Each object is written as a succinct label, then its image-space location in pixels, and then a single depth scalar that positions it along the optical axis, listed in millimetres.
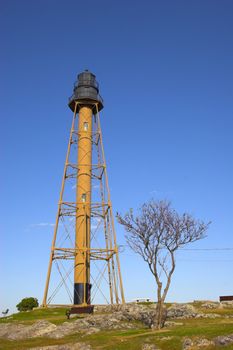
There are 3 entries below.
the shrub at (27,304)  71100
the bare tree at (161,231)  35062
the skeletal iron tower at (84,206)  52719
